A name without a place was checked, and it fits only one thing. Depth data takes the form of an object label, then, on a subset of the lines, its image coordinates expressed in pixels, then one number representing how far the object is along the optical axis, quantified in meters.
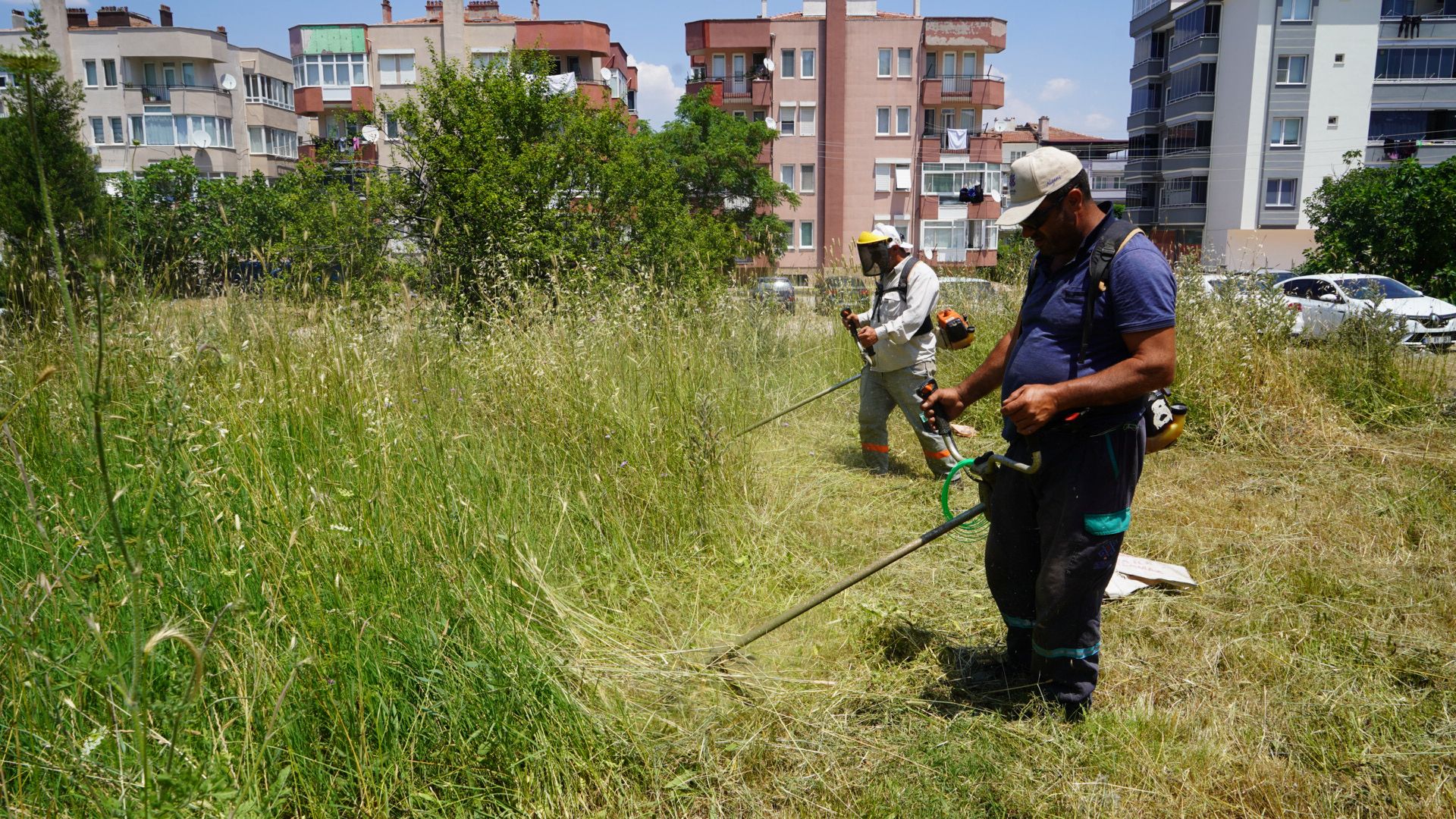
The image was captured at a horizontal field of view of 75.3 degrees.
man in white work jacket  6.47
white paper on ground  4.40
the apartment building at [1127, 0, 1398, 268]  44.56
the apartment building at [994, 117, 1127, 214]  67.56
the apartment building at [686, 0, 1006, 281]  47.97
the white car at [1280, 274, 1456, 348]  8.54
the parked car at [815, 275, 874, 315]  11.02
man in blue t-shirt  2.90
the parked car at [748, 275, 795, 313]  10.88
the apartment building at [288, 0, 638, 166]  45.06
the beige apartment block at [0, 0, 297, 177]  48.25
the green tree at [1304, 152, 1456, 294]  17.83
